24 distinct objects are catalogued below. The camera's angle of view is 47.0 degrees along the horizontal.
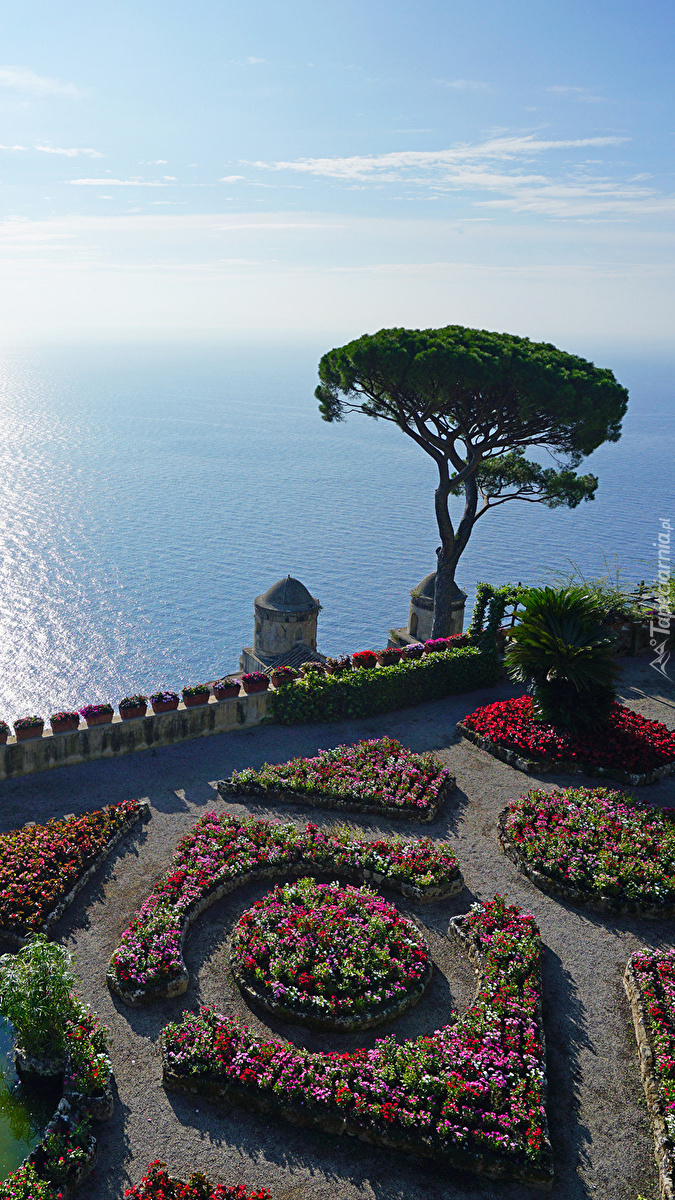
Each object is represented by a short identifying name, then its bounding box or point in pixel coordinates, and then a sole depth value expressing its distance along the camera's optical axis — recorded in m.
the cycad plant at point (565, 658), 20.19
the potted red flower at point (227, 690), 20.98
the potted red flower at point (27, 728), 18.16
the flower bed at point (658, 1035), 9.68
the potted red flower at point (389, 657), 23.44
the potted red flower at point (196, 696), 20.28
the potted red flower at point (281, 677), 21.78
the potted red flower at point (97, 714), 19.12
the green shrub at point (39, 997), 10.12
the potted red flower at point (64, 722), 18.50
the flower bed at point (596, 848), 14.26
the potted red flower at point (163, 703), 20.03
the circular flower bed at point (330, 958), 11.57
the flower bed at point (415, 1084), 9.52
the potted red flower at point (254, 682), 21.14
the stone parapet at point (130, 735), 18.20
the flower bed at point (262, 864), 13.20
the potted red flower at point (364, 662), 23.30
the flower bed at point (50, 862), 13.20
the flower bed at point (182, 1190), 8.65
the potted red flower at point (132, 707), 19.28
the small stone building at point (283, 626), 30.33
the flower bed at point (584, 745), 18.92
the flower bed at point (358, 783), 17.02
